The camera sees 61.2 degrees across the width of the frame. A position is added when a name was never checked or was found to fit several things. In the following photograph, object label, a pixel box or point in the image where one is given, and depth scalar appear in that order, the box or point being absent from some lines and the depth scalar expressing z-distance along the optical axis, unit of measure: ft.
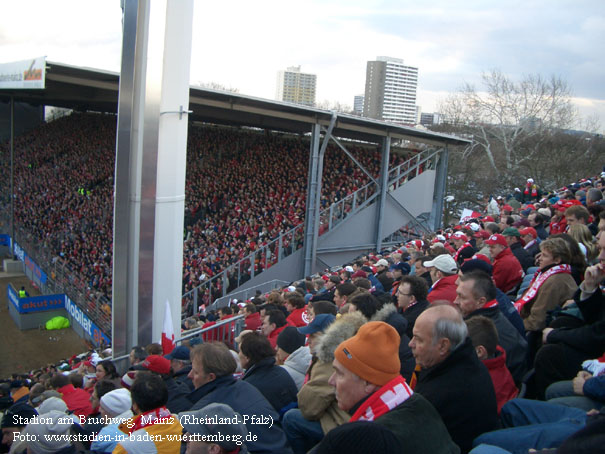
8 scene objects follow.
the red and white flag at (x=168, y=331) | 24.18
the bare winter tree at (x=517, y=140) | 94.48
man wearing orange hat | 6.31
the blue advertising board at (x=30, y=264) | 67.05
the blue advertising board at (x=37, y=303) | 55.47
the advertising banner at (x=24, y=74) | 46.19
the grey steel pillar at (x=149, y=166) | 23.27
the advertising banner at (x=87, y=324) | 46.25
